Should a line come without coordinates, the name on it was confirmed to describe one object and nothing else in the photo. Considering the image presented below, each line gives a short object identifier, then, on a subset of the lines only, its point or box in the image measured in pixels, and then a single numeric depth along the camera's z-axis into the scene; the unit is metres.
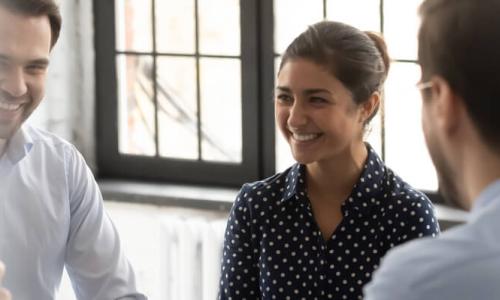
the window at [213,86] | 3.41
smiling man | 2.35
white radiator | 3.47
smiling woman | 2.34
